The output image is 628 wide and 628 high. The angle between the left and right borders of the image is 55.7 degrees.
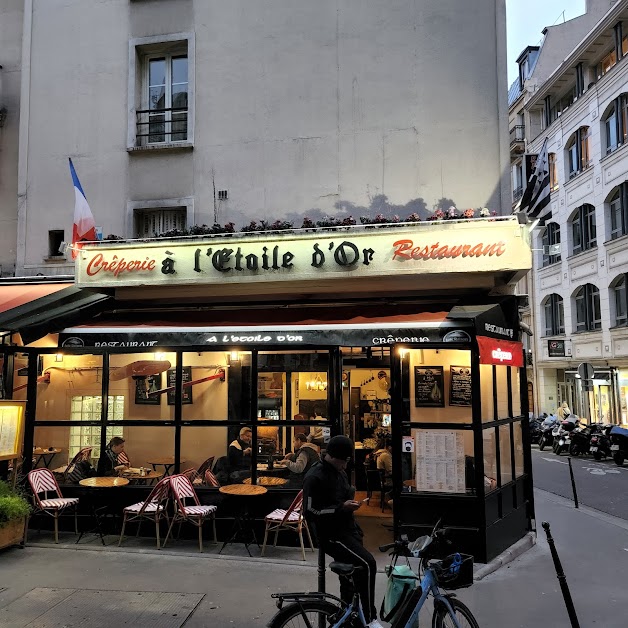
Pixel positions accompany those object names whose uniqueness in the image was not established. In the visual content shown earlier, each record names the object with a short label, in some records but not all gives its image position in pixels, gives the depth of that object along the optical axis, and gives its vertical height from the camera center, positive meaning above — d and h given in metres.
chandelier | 8.85 -0.11
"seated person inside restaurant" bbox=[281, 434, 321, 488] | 8.77 -1.20
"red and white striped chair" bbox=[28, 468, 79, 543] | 8.39 -1.73
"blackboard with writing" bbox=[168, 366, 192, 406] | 9.22 -0.10
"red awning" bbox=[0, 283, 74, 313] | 9.73 +1.49
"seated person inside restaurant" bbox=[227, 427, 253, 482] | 8.91 -1.18
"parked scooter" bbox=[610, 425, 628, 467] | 18.91 -2.21
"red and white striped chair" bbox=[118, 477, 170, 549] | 8.23 -1.81
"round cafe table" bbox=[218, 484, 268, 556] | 8.20 -1.87
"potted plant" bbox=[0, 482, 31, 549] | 7.69 -1.78
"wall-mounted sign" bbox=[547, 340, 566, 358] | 29.16 +1.32
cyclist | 4.87 -1.16
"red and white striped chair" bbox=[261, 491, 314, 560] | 7.92 -1.91
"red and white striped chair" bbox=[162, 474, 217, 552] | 8.09 -1.81
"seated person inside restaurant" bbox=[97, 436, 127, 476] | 9.36 -1.27
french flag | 9.71 +2.60
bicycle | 4.36 -1.69
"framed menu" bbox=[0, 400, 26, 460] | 8.28 -0.69
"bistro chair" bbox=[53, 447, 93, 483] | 9.25 -1.30
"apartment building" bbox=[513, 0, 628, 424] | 26.34 +7.15
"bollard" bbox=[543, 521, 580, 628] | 5.21 -1.92
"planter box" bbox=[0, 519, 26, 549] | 7.71 -2.03
